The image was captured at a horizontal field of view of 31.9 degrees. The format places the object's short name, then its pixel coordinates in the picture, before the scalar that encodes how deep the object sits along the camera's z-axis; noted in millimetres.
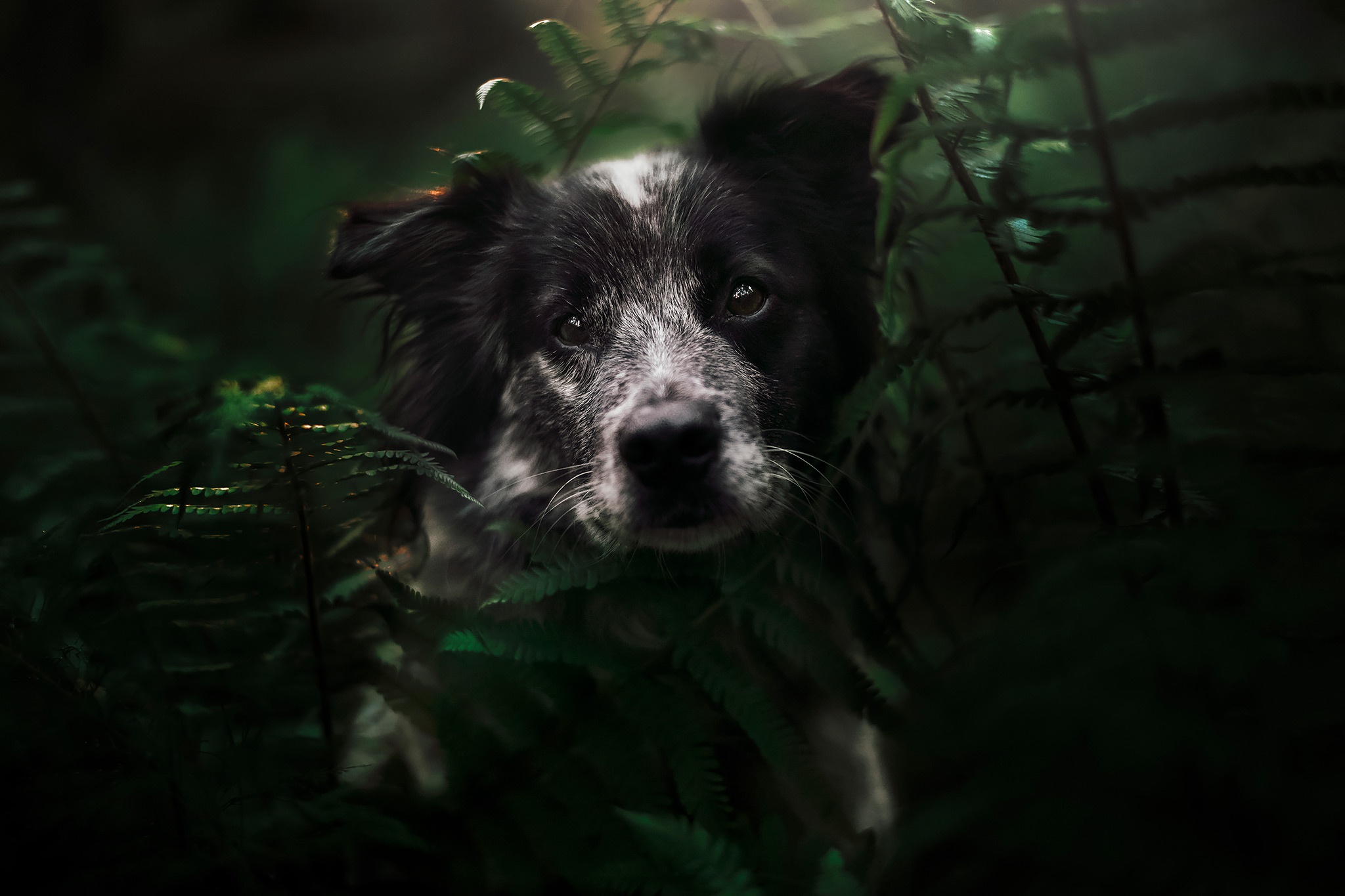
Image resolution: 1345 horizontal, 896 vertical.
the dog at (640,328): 898
